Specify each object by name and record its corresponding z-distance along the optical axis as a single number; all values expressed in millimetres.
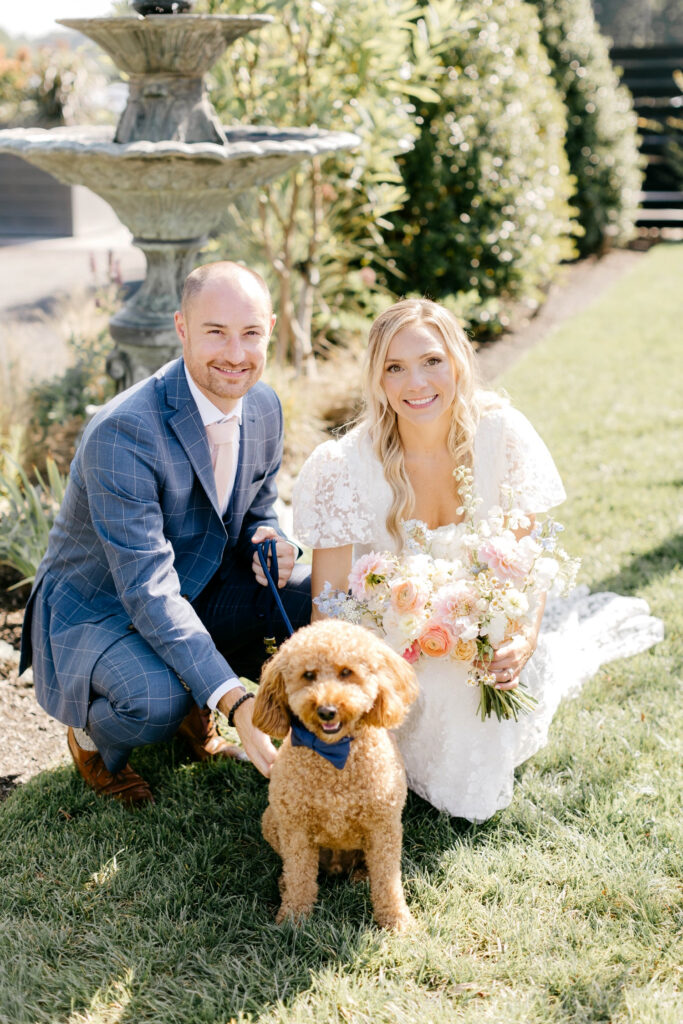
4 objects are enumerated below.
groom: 2600
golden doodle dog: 2109
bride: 2799
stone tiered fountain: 3701
